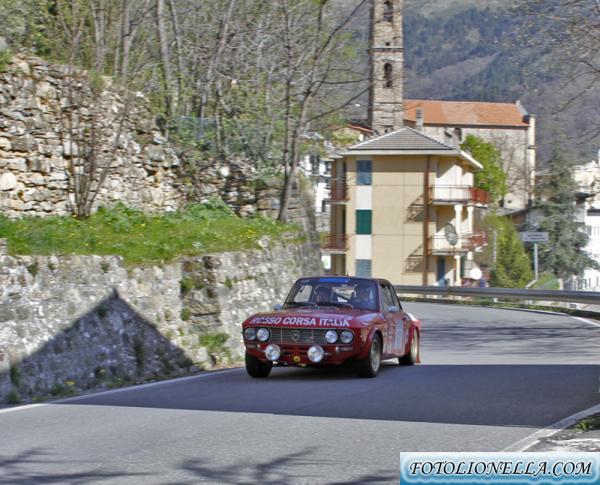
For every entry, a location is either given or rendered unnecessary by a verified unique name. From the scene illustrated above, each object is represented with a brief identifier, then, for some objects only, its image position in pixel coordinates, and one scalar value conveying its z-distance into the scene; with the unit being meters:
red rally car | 13.61
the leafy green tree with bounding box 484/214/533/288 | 69.56
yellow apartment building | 68.50
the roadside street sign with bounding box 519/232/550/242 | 40.00
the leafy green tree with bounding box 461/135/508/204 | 111.12
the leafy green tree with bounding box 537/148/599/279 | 76.62
